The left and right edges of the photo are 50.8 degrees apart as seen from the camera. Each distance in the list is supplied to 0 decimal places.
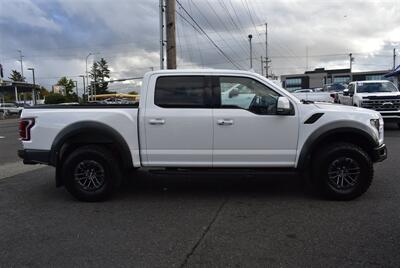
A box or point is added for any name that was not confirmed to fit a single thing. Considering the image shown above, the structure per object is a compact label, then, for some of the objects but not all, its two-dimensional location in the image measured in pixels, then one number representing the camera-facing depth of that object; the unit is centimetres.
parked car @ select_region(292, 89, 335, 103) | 2157
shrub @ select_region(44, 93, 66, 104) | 7012
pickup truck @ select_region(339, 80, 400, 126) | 1530
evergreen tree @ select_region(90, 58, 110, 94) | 14012
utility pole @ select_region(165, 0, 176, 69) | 1638
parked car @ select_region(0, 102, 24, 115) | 5219
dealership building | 11388
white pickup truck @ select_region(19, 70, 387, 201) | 605
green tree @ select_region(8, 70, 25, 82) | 12464
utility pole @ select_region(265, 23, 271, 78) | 8219
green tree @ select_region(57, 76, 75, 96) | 12211
